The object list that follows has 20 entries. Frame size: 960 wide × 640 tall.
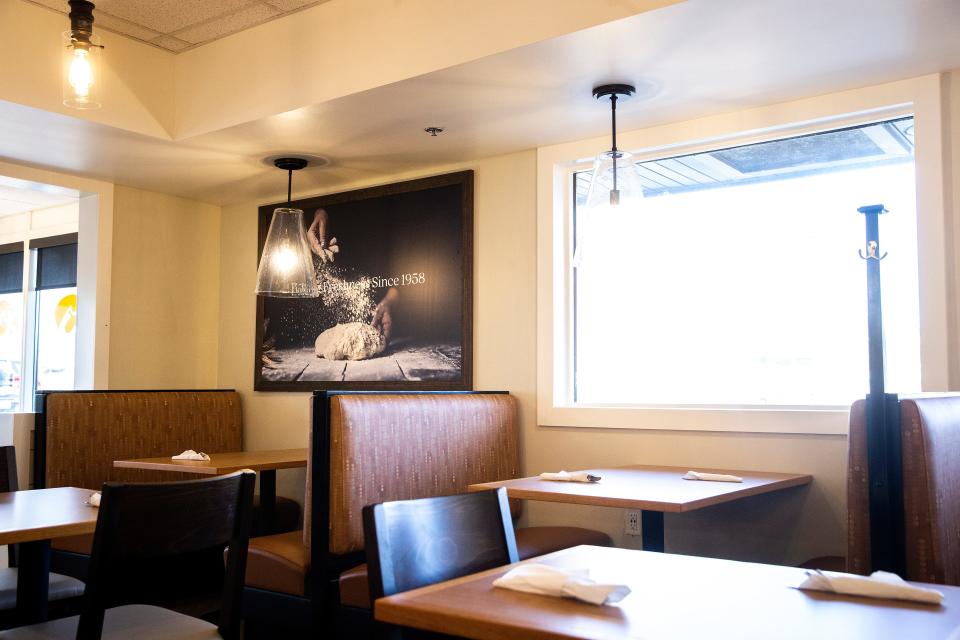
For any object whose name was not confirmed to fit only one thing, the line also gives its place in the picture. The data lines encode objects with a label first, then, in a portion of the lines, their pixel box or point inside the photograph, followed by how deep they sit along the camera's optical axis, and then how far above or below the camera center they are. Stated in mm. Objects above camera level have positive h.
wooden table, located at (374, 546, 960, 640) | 1195 -364
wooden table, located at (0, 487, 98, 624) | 2199 -419
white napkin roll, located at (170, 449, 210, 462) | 3865 -399
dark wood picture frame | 4457 +526
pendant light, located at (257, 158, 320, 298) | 4402 +532
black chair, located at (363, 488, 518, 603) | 1547 -333
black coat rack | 2352 -308
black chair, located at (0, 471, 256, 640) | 1899 -403
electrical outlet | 3850 -692
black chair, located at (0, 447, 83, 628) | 2693 -709
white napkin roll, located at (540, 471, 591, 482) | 3126 -398
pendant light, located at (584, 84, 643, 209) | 3430 +750
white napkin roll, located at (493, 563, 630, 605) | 1334 -343
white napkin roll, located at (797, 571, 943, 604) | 1363 -352
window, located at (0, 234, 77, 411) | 7164 +377
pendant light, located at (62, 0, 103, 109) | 2891 +988
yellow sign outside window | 7180 +435
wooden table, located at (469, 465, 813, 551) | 2623 -407
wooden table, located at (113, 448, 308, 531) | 3617 -426
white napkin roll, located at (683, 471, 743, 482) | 3139 -397
